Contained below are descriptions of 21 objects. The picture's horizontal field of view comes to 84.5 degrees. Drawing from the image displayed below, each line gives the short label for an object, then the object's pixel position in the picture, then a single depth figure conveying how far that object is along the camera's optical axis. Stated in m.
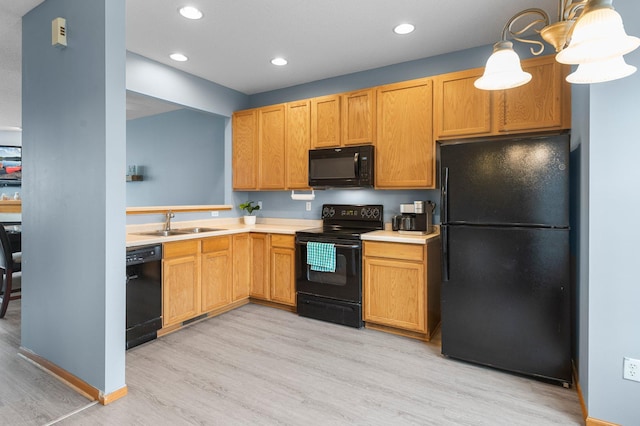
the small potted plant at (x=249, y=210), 4.41
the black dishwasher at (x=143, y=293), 2.82
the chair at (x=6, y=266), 3.57
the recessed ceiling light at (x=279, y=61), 3.58
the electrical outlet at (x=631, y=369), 1.78
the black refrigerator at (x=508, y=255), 2.27
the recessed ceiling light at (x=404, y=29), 2.88
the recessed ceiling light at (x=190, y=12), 2.62
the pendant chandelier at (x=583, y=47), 0.99
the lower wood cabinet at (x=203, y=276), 3.13
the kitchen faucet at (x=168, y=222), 3.78
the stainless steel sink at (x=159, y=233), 3.68
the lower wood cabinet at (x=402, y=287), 2.98
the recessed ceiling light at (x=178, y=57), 3.46
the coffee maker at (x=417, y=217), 3.24
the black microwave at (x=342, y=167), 3.51
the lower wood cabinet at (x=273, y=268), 3.74
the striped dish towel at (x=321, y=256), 3.38
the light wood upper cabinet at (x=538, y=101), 2.67
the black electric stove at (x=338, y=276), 3.30
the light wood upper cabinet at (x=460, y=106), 2.96
